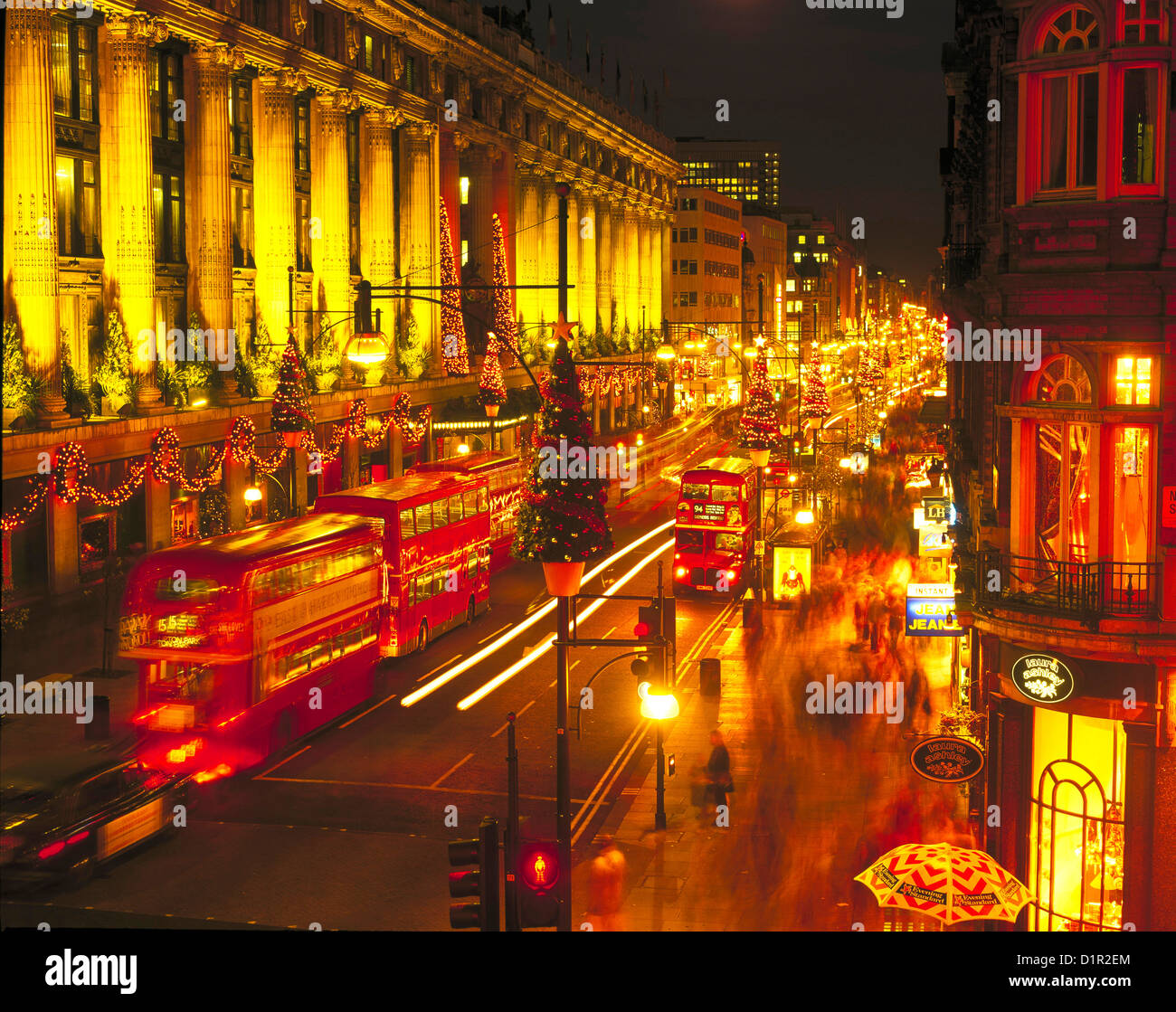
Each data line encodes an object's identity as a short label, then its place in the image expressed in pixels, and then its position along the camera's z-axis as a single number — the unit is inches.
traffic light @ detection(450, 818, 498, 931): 522.0
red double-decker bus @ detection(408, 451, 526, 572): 1722.4
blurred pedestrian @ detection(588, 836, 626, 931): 794.2
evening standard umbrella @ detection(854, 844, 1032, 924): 627.8
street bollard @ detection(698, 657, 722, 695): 1302.9
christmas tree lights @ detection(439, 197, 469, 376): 2645.2
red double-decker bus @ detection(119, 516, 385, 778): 1006.4
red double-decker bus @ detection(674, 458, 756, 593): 1822.1
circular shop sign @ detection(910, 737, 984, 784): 732.0
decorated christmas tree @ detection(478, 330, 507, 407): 2517.2
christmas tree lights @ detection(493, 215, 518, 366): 2632.9
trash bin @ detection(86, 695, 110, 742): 1124.5
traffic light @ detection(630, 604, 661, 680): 831.1
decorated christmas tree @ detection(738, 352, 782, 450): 2123.5
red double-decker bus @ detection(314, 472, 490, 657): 1386.6
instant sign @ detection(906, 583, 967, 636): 992.2
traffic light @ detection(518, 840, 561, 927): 547.5
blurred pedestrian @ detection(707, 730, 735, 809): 1016.1
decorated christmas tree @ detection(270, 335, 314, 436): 1690.5
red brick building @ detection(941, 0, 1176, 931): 663.1
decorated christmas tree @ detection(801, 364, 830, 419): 3348.9
